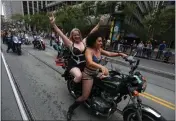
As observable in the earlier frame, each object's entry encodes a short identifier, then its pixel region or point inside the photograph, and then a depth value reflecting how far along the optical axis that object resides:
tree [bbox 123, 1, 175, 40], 15.45
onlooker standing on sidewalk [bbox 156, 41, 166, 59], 13.89
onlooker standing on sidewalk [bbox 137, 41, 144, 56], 15.23
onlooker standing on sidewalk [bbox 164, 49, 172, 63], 13.03
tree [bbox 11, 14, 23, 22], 74.26
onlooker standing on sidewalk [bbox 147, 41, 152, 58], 14.63
